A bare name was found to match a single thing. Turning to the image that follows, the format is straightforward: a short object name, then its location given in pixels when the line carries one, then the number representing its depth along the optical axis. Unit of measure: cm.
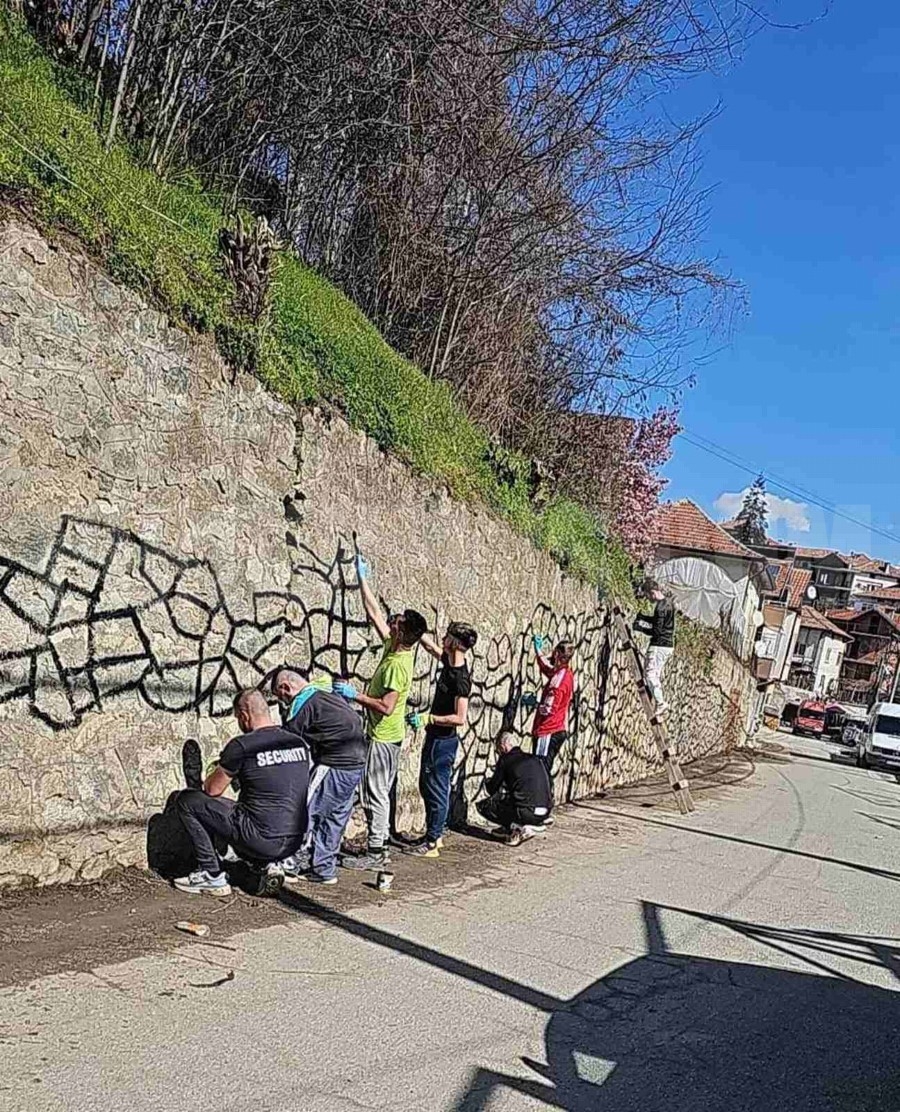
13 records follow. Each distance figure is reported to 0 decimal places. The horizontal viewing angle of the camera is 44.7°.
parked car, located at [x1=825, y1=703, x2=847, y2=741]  6909
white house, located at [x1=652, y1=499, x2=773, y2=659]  3048
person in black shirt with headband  906
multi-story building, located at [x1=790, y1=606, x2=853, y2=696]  9631
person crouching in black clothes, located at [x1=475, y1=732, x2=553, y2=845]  1036
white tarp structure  2980
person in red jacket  1180
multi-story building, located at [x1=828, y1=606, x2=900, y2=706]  10925
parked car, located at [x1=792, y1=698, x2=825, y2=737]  6969
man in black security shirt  655
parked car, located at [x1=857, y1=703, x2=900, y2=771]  3972
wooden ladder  1440
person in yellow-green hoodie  816
